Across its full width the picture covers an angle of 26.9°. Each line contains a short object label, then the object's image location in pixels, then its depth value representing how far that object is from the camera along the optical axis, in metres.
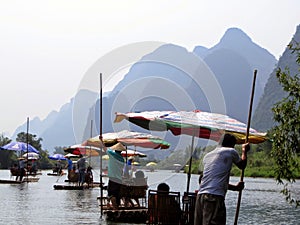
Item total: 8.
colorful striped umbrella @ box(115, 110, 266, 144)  11.36
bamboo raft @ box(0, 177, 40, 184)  34.63
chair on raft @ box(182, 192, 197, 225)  11.79
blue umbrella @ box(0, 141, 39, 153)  40.09
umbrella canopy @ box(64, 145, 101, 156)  31.25
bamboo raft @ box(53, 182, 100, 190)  29.36
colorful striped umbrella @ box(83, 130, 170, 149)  15.83
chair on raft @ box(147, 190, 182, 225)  11.99
